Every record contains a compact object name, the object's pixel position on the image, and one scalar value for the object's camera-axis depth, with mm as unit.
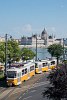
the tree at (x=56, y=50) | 47576
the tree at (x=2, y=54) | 34297
